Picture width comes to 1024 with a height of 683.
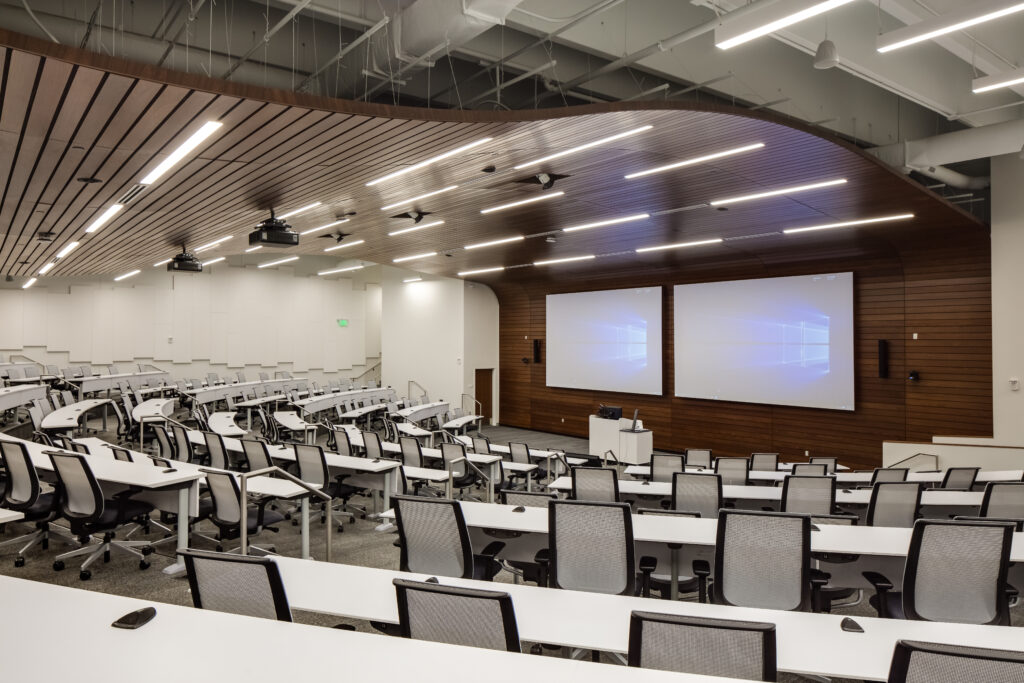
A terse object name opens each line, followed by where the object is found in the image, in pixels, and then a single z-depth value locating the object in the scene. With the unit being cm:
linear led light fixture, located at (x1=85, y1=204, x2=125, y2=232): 873
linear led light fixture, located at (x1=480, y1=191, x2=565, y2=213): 863
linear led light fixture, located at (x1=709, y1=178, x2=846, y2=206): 806
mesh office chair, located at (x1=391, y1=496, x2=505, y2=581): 381
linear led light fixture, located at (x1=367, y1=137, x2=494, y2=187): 628
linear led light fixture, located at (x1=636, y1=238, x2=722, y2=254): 1224
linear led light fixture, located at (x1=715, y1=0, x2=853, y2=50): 449
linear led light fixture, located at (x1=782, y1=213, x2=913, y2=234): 986
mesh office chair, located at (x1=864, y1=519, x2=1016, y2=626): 328
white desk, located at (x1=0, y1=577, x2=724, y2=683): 204
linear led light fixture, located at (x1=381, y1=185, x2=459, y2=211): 824
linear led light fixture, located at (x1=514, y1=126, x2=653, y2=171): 607
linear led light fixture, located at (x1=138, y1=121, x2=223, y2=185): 542
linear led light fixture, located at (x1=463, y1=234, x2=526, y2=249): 1212
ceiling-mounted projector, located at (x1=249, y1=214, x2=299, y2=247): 831
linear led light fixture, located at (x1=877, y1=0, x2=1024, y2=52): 474
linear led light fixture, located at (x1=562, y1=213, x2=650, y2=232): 1008
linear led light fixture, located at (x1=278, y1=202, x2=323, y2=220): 900
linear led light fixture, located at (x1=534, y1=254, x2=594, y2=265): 1437
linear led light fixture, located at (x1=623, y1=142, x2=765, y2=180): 669
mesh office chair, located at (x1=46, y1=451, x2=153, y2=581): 527
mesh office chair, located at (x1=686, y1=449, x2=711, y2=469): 870
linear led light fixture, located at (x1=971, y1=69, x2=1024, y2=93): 613
